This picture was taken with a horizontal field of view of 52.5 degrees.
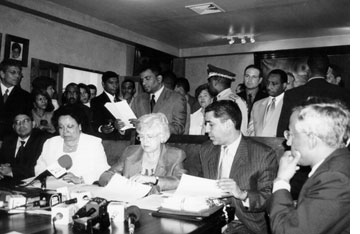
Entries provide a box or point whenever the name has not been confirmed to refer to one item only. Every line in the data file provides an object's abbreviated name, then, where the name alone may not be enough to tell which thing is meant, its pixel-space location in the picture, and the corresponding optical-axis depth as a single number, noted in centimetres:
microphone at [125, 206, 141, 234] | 165
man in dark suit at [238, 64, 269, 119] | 534
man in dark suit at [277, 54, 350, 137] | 353
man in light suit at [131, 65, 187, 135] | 407
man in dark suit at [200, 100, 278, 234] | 225
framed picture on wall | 592
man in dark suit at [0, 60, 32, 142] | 530
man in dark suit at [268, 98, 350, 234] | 150
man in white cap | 463
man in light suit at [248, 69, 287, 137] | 465
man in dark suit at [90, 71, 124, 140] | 596
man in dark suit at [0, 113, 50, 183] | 403
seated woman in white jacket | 329
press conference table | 158
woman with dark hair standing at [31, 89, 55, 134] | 533
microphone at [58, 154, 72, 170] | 293
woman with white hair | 285
